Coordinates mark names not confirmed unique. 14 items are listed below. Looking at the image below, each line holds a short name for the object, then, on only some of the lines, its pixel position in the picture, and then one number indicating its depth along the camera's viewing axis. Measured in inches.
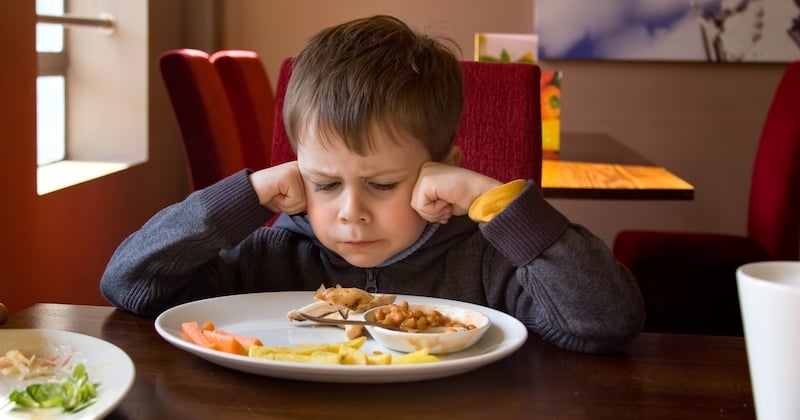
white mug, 24.5
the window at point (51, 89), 123.3
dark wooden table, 33.8
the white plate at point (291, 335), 35.1
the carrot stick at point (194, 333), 40.2
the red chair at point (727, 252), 121.0
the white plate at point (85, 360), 31.3
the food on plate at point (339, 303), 44.4
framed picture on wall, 171.6
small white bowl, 39.5
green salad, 31.6
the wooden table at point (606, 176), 98.2
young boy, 47.6
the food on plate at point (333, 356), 36.6
